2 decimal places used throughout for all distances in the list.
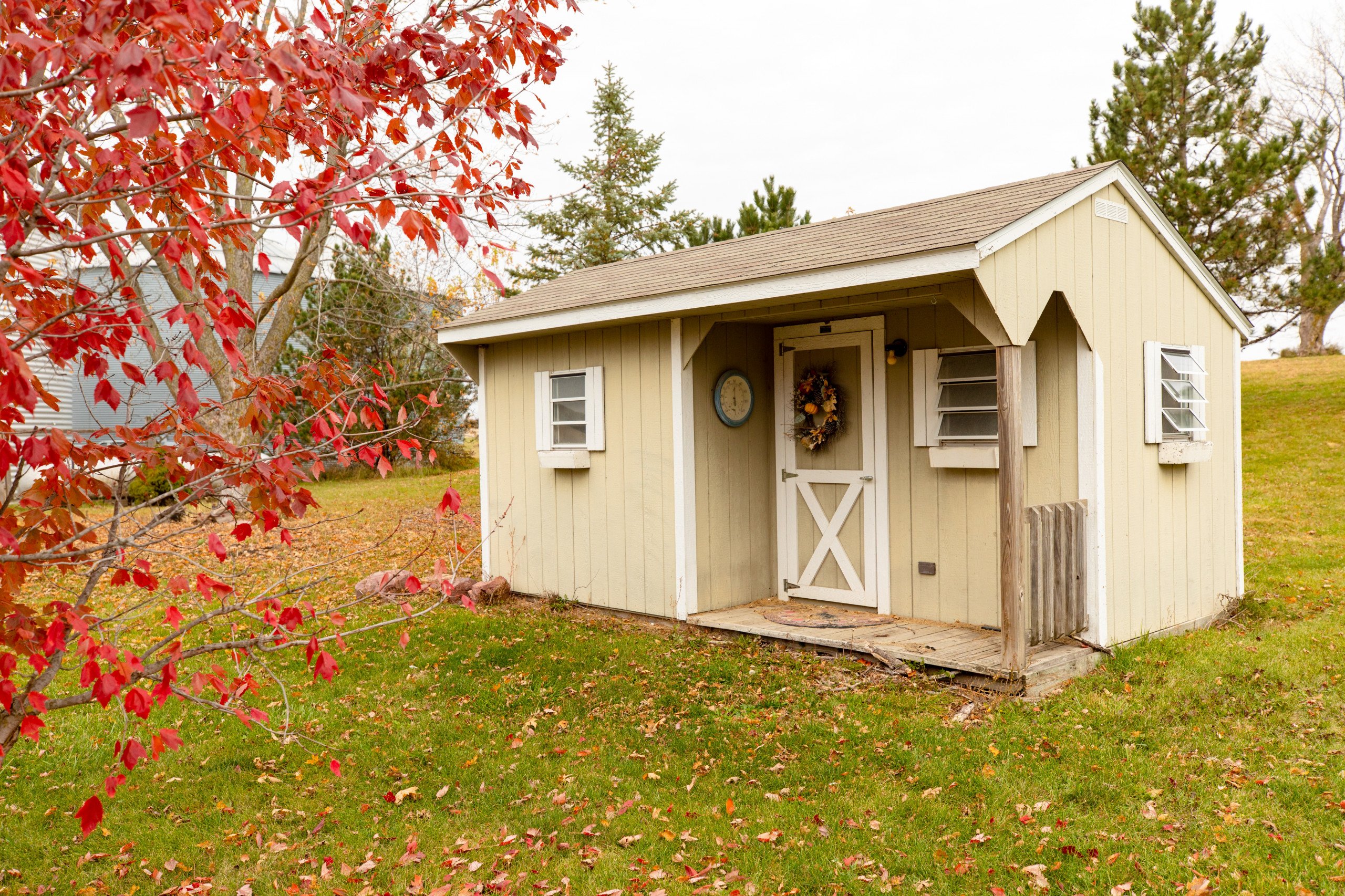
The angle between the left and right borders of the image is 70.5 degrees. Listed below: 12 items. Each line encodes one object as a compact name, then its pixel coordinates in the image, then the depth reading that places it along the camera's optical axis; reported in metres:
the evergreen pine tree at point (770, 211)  15.65
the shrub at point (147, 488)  13.18
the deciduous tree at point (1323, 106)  18.48
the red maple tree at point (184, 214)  2.08
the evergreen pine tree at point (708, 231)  16.83
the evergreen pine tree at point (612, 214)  19.55
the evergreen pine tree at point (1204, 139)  13.14
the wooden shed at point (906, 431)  5.49
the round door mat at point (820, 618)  6.51
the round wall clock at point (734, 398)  7.23
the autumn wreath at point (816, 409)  6.93
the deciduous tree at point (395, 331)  14.34
